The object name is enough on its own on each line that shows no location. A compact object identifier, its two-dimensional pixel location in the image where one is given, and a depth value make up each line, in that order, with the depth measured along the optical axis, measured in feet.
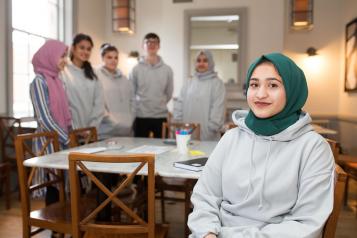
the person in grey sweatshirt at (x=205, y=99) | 10.94
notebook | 5.33
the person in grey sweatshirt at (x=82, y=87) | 9.39
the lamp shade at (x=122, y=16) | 18.11
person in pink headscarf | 8.14
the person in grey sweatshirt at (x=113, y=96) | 10.56
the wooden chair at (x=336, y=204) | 3.65
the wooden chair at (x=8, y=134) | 10.93
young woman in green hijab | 3.54
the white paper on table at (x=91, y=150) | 6.65
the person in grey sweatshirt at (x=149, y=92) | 11.98
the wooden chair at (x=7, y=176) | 10.37
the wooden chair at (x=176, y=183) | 7.11
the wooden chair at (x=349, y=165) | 10.53
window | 12.57
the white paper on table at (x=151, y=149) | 6.97
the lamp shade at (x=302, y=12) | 16.96
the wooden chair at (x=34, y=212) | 5.41
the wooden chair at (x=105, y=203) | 4.47
